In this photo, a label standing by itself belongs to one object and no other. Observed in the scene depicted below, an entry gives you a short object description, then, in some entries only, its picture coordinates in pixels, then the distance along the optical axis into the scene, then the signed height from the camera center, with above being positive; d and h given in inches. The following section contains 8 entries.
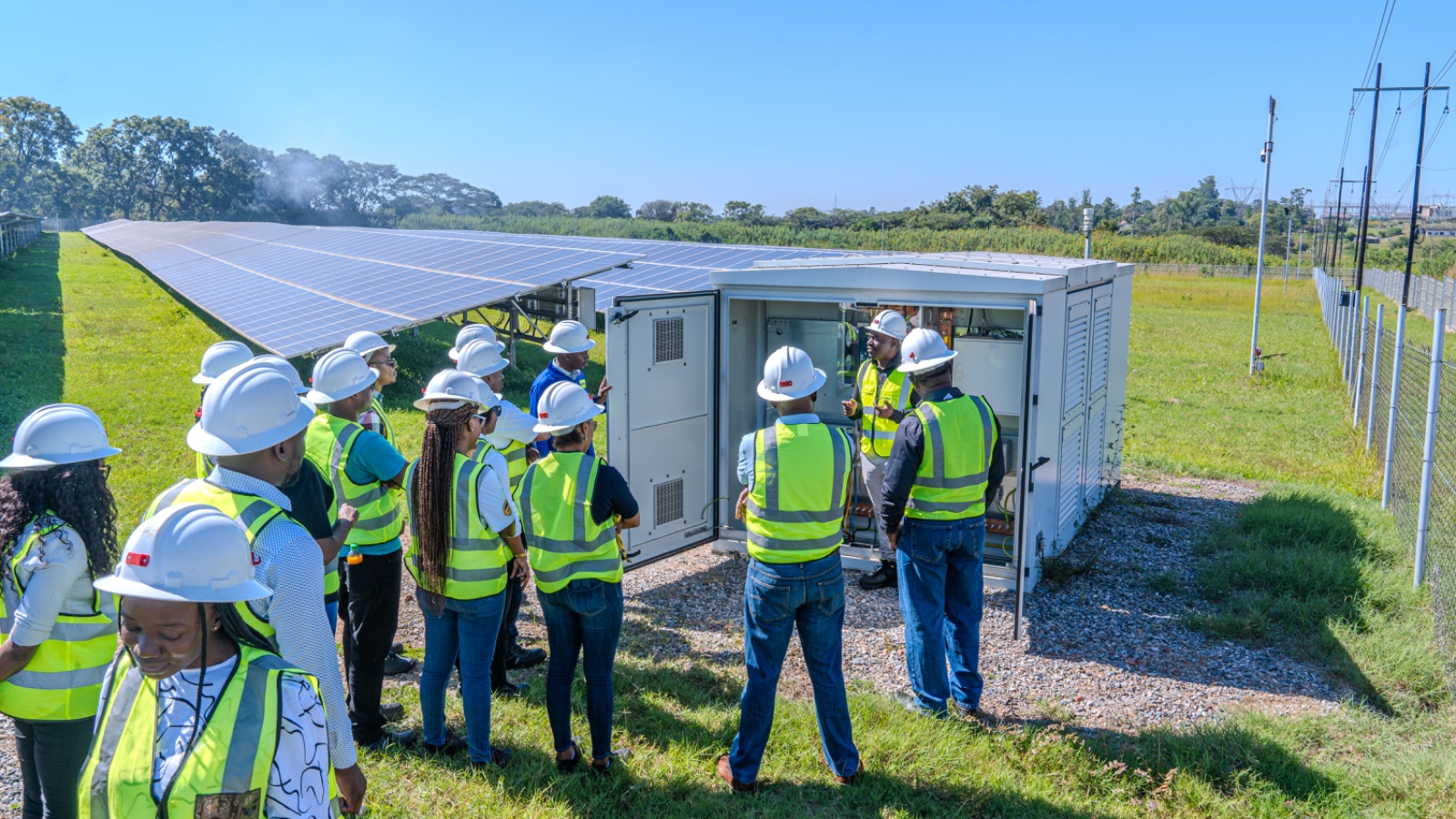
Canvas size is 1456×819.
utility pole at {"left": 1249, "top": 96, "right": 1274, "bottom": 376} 758.5 +43.4
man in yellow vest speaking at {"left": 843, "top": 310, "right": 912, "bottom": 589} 278.5 -44.3
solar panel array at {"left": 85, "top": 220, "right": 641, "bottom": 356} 490.6 -16.3
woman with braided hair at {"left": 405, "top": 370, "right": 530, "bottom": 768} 162.6 -48.3
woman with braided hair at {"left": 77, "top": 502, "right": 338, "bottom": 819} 73.4 -34.7
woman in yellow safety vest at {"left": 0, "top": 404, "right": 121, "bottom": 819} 115.0 -41.0
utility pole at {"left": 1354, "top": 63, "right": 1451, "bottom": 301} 822.7 +53.9
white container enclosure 263.9 -33.0
